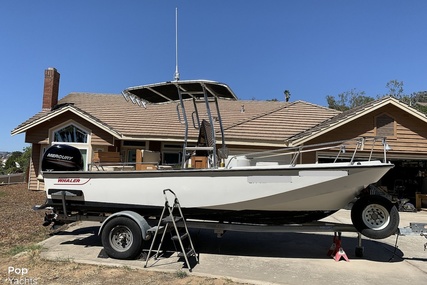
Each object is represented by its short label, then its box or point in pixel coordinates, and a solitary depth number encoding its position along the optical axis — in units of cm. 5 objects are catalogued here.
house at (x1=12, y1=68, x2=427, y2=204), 1286
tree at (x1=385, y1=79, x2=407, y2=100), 3938
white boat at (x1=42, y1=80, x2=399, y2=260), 554
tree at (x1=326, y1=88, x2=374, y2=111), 4138
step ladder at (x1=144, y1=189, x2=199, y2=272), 551
